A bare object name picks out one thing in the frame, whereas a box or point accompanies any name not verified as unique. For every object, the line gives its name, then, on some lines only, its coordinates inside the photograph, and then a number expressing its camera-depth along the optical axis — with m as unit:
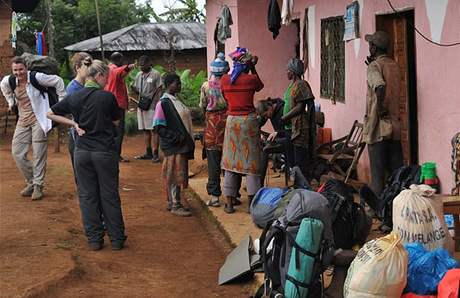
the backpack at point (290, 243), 4.63
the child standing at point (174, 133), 7.68
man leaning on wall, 7.02
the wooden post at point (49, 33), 23.23
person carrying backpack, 8.61
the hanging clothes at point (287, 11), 9.13
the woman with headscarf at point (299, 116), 7.88
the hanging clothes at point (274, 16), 10.10
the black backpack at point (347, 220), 5.55
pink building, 6.55
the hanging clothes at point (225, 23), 13.13
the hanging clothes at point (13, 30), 16.30
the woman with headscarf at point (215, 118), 8.02
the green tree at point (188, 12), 29.66
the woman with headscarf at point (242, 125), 7.44
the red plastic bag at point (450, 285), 3.85
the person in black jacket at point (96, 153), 6.52
